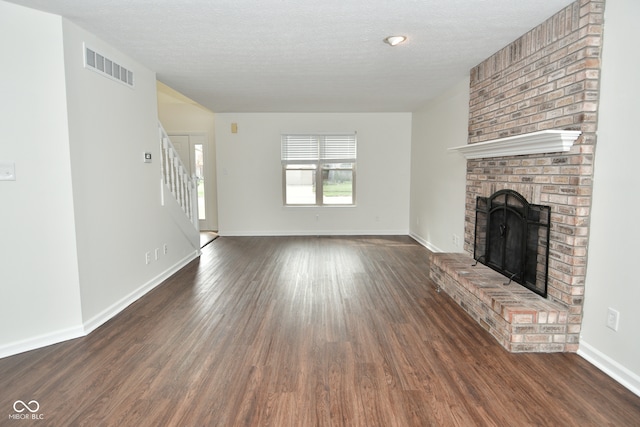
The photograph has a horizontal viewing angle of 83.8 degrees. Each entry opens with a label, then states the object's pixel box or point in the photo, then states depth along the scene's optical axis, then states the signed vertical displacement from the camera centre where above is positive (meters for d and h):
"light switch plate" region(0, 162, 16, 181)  2.46 +0.03
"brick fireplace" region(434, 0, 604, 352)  2.43 +0.16
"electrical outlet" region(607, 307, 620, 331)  2.24 -0.90
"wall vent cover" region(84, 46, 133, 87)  2.97 +0.97
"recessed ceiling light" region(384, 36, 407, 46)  3.07 +1.18
